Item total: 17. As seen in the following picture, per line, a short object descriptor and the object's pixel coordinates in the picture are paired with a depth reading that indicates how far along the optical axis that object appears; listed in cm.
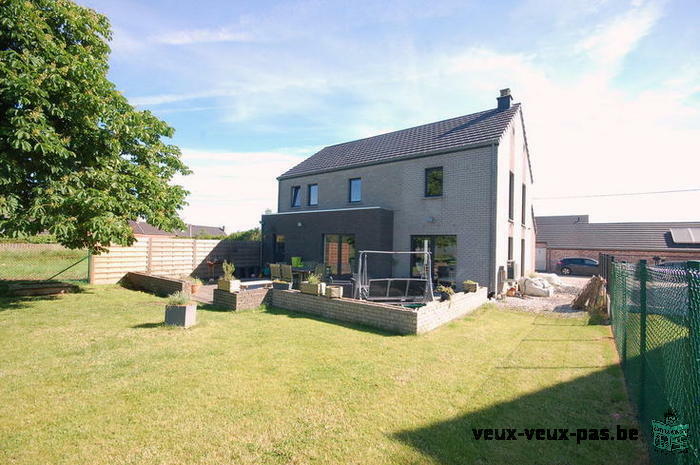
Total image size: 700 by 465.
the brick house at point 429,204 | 1340
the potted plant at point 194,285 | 1212
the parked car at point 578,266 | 2852
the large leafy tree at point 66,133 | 794
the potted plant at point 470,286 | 1148
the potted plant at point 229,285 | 992
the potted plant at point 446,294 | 944
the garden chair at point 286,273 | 1430
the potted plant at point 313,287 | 962
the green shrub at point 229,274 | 1044
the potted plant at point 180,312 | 774
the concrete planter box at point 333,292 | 924
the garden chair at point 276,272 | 1508
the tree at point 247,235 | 2195
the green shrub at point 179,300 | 788
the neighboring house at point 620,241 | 2867
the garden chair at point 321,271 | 1495
